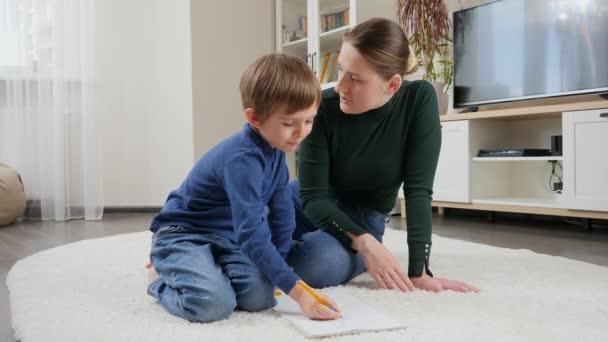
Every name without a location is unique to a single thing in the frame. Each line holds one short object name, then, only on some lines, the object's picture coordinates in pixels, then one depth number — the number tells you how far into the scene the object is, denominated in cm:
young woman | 119
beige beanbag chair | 269
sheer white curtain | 303
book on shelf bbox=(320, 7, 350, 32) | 321
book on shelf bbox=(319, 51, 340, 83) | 330
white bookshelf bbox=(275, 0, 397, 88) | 319
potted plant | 292
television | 247
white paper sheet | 94
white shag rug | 94
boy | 99
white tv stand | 228
